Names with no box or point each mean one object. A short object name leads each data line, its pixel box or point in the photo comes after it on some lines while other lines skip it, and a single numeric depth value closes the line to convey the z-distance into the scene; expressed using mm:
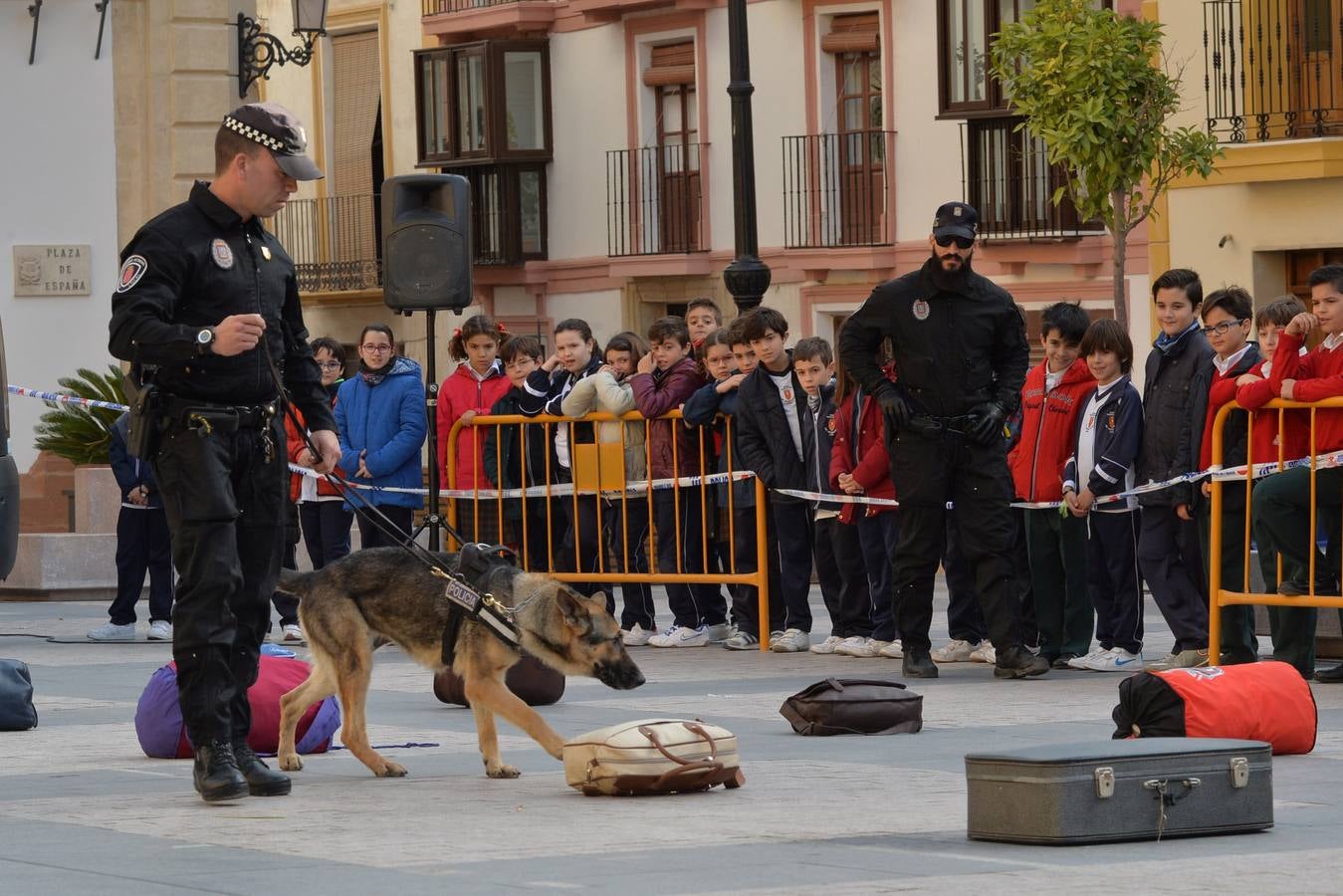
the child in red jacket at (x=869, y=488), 15055
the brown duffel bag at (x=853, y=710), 11320
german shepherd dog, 10156
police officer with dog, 9250
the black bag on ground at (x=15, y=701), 11945
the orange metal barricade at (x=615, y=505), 16188
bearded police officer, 13672
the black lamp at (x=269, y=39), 26156
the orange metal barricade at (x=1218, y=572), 13344
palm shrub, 22281
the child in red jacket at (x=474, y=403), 17625
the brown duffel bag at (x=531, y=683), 12578
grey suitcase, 8047
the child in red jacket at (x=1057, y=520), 14328
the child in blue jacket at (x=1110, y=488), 14086
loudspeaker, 16797
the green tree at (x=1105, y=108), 27156
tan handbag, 9352
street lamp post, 20766
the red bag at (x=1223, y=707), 10023
